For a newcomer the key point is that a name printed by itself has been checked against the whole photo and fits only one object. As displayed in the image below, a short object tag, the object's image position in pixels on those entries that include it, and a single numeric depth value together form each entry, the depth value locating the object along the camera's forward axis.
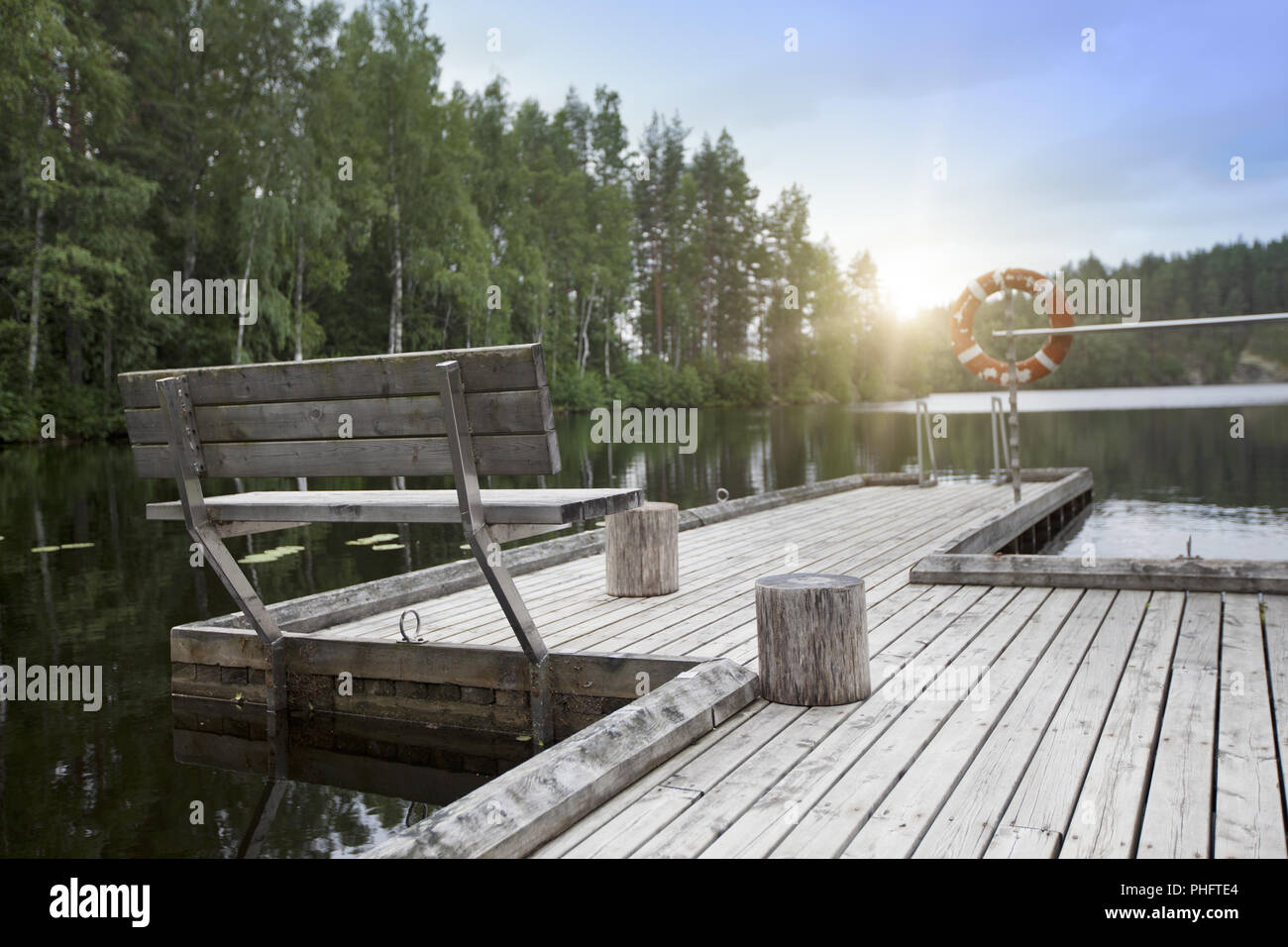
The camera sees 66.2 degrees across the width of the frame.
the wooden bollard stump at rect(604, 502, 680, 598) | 5.12
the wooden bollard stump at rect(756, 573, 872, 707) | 3.22
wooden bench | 3.30
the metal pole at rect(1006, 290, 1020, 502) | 8.34
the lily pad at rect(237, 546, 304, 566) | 9.16
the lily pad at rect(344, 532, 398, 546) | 10.38
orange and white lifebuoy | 9.23
